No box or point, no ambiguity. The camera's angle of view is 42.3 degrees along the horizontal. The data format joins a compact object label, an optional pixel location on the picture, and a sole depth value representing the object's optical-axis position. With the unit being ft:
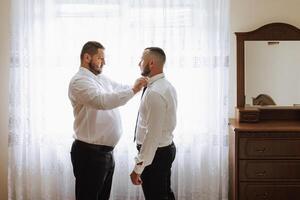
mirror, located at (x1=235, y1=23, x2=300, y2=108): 11.17
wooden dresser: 9.62
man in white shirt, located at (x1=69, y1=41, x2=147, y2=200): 8.44
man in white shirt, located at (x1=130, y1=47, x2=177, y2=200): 7.92
